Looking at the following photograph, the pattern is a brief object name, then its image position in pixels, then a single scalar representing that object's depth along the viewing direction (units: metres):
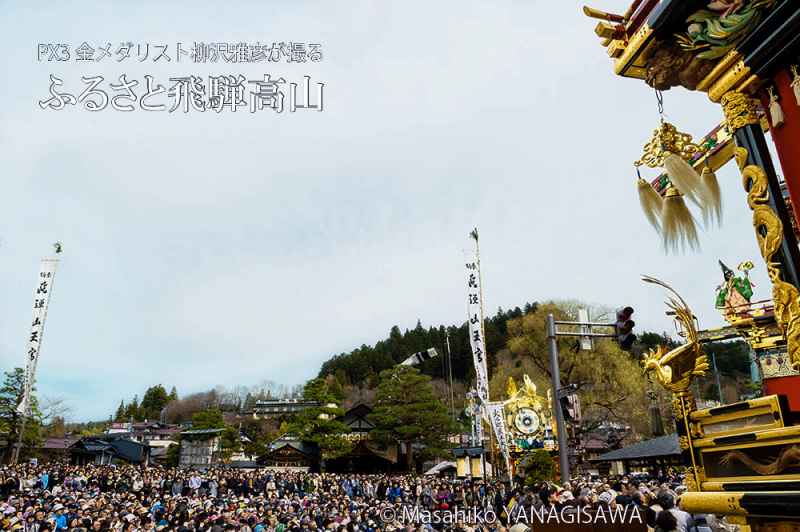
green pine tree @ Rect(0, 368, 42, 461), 37.56
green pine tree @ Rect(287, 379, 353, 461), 40.84
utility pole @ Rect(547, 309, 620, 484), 13.30
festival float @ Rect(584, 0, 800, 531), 3.77
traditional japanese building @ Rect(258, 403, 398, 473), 42.75
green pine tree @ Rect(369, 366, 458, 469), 40.72
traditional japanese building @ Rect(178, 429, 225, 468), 49.94
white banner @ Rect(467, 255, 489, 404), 18.31
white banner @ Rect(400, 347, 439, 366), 47.03
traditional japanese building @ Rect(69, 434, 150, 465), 48.78
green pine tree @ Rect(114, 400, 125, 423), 101.64
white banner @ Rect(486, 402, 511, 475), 18.92
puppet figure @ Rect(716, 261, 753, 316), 9.52
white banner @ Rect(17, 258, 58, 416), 26.78
